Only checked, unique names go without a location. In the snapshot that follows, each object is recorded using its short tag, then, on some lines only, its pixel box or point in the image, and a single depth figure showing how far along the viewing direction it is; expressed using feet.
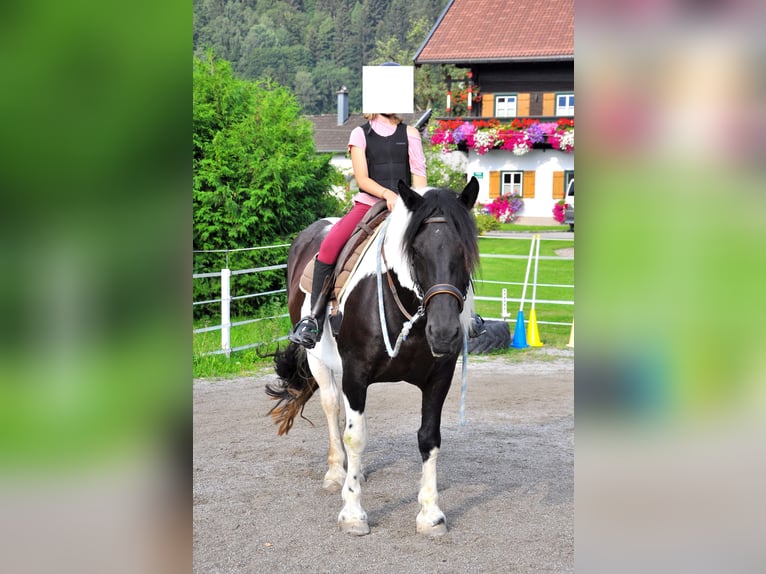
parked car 88.38
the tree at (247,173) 38.14
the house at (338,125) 166.61
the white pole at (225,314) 31.63
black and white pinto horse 12.35
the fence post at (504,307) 38.18
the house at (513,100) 96.37
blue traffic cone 35.47
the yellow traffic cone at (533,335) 35.83
